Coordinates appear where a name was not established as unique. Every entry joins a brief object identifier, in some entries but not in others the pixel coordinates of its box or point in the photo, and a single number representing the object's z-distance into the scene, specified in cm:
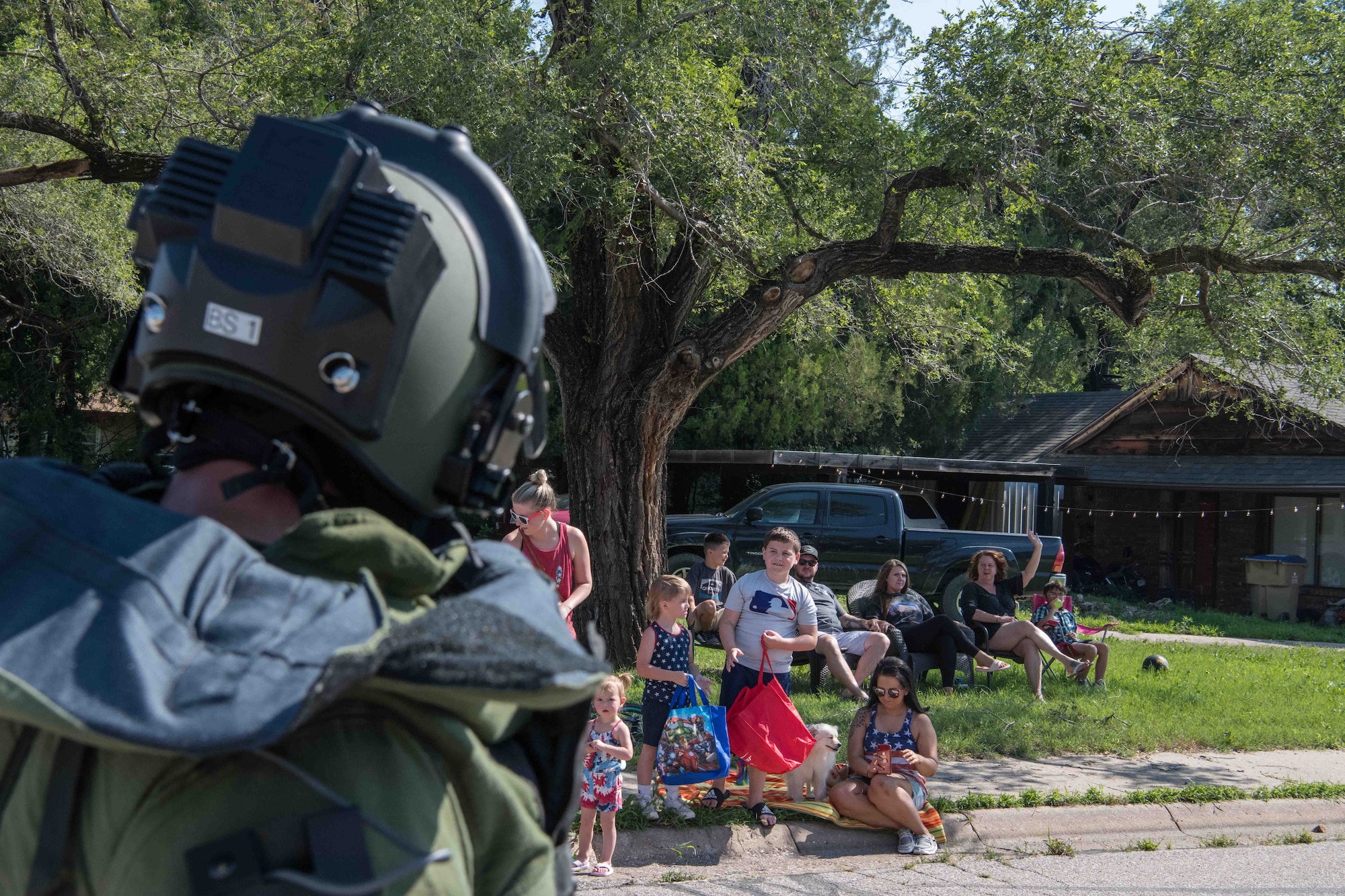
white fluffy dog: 703
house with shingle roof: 2181
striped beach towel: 688
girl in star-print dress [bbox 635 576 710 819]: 666
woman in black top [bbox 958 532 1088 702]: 1073
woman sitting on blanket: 670
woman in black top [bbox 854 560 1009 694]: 1061
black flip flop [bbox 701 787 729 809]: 695
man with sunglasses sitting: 911
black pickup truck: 1580
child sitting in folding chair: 1127
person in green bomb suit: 96
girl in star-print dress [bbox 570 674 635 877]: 579
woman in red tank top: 747
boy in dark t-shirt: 956
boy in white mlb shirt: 743
